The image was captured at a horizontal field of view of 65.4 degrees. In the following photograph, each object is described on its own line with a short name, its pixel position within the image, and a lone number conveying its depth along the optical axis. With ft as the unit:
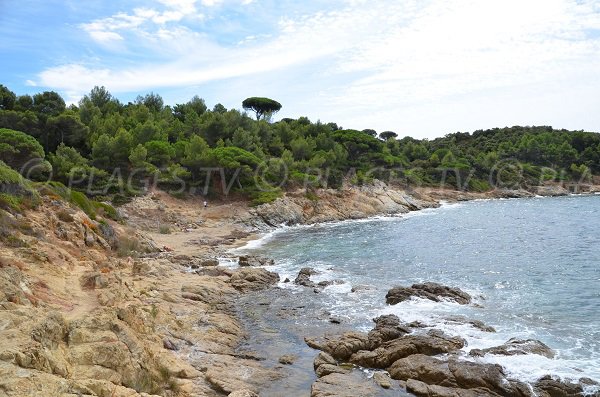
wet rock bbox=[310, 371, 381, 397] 43.83
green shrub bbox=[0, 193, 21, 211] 72.45
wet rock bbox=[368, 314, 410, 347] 56.39
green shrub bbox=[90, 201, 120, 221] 119.44
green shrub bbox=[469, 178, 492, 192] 325.71
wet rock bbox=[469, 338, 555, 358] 51.31
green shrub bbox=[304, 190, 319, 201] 209.75
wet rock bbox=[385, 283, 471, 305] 74.49
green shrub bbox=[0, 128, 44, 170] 130.00
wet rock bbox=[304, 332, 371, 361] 54.08
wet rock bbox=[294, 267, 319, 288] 87.70
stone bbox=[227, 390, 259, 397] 40.18
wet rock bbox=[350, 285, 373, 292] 82.74
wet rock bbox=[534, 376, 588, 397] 43.06
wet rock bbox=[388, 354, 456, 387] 46.26
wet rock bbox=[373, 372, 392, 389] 46.09
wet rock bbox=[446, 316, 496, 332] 60.39
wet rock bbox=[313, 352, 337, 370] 50.89
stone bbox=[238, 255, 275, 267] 104.37
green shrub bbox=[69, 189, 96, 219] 99.60
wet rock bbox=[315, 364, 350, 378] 48.93
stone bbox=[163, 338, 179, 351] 50.72
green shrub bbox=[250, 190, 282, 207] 187.21
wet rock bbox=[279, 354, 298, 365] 52.27
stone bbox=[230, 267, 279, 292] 84.54
